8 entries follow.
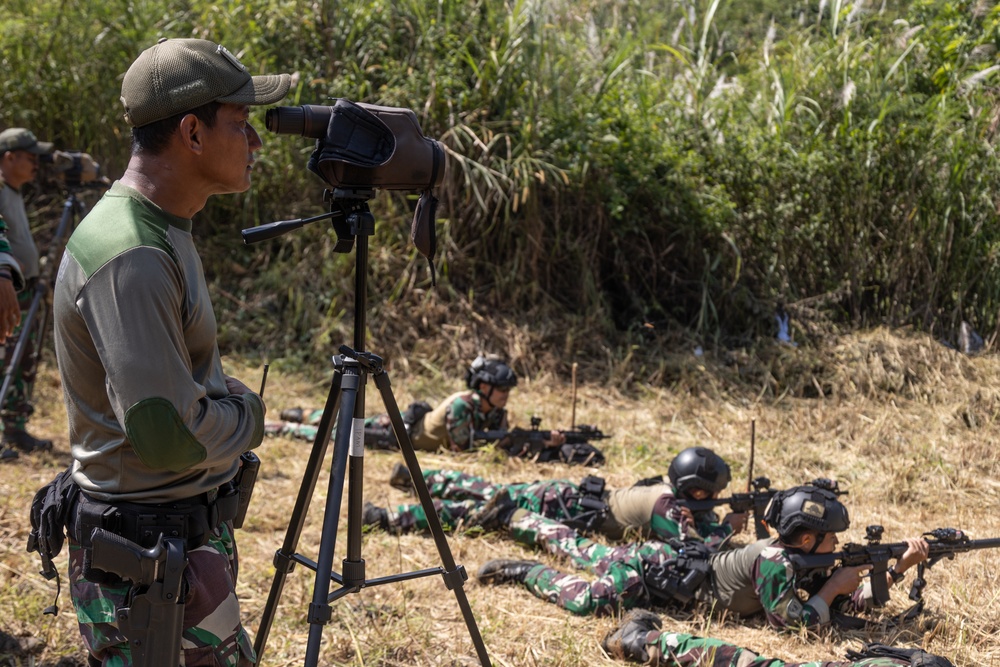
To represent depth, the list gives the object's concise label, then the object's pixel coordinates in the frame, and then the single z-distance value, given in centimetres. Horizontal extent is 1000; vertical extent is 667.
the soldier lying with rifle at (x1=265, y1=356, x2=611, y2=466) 578
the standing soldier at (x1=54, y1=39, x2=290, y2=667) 166
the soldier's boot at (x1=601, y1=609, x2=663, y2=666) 331
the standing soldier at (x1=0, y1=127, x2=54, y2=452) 516
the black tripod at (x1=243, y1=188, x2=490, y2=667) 228
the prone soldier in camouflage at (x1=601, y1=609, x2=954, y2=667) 302
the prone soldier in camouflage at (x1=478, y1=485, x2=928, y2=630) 358
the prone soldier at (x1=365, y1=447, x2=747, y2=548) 427
